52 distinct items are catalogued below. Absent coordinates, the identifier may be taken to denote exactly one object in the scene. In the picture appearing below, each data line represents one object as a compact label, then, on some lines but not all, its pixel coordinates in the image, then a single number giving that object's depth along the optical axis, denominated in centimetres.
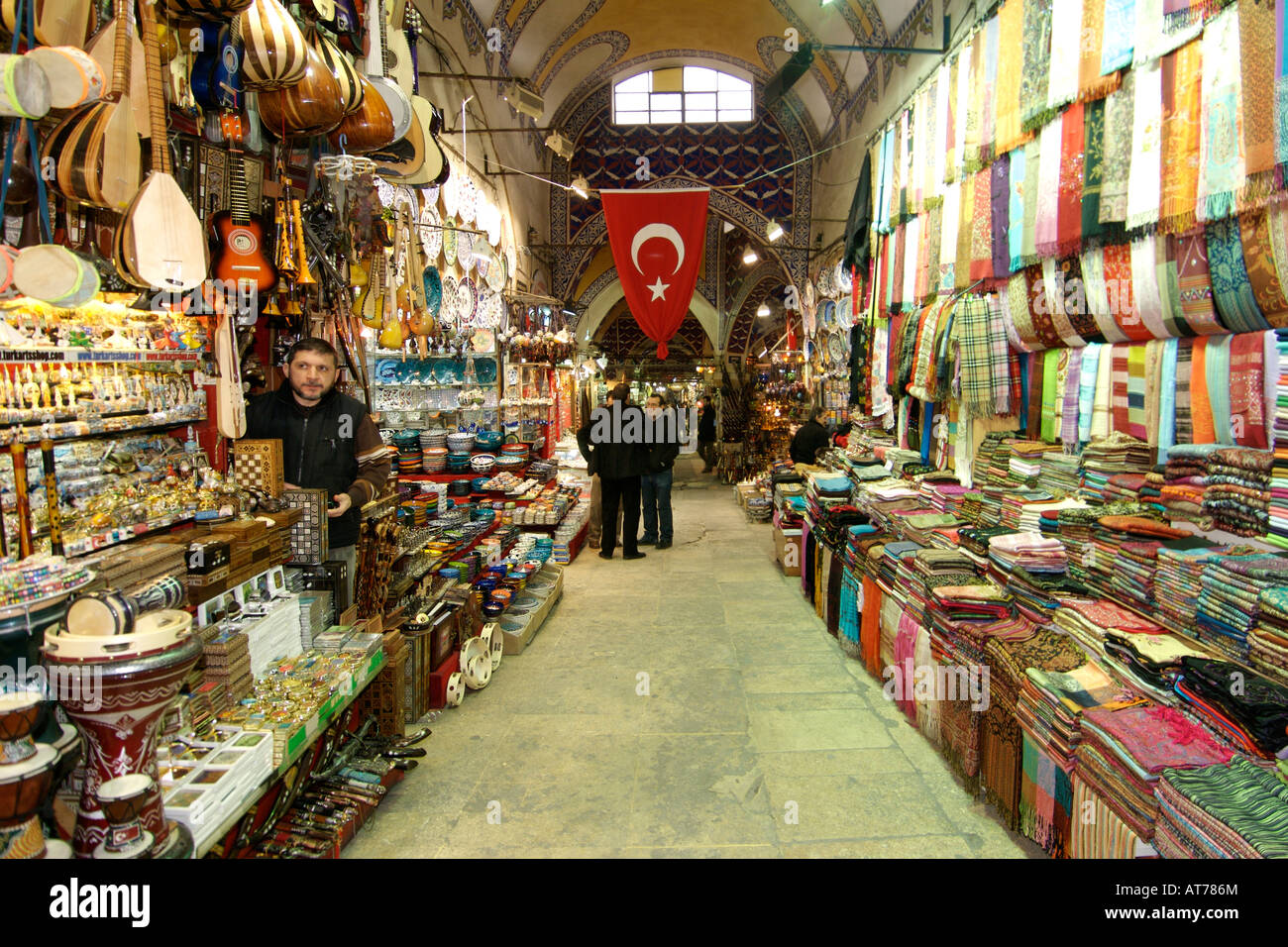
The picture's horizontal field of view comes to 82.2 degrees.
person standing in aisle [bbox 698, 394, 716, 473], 1535
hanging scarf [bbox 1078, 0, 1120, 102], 271
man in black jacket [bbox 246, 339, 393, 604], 281
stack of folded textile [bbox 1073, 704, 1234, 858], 174
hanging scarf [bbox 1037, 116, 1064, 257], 307
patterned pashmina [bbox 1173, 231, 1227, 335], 239
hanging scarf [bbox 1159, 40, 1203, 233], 232
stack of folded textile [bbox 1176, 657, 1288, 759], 169
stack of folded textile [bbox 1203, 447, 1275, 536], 210
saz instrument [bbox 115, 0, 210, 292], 198
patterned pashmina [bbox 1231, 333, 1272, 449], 221
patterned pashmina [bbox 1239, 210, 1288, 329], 214
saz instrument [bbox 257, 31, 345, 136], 258
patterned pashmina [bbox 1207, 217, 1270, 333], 224
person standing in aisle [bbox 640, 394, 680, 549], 729
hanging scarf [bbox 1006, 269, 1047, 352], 346
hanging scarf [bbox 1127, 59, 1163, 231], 249
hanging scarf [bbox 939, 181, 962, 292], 419
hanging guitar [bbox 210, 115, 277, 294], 248
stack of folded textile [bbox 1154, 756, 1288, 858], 145
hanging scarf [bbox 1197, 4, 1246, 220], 214
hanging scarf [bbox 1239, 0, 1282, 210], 203
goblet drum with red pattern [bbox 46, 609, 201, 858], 143
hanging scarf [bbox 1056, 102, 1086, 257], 291
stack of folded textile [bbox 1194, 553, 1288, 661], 189
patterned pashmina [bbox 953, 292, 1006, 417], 376
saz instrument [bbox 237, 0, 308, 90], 236
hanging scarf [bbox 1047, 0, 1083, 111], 288
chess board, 266
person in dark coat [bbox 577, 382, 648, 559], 687
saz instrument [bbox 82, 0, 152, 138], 192
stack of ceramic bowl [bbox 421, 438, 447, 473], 630
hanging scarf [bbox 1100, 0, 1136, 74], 260
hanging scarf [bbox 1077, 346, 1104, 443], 304
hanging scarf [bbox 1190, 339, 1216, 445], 243
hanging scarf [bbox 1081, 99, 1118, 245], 278
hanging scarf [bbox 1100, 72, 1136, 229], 264
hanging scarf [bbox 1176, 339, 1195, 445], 251
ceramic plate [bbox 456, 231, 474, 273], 651
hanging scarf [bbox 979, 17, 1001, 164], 364
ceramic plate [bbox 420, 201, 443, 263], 559
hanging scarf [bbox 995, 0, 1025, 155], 335
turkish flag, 687
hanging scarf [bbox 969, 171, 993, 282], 371
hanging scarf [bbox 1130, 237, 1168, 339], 259
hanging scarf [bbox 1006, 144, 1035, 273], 339
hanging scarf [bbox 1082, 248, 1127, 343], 287
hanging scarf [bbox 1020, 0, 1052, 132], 312
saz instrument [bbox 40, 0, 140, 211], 181
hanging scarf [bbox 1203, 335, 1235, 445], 234
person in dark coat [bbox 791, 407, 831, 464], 818
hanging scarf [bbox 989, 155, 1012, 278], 354
